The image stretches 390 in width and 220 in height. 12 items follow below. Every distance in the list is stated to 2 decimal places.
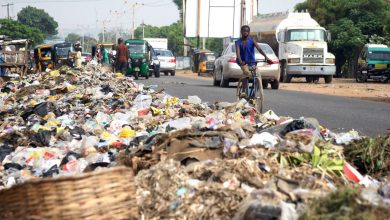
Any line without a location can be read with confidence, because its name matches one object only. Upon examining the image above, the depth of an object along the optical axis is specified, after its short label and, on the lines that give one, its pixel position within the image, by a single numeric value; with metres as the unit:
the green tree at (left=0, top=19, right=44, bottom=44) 108.81
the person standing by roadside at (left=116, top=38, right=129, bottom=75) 28.05
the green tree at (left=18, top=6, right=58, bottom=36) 148.88
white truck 34.75
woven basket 4.46
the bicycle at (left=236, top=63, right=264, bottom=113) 12.88
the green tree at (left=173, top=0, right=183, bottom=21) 150.88
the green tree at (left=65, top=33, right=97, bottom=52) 188.00
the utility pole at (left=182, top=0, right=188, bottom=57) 56.16
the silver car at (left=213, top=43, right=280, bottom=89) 23.61
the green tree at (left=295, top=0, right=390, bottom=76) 48.16
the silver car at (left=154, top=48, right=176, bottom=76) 48.03
